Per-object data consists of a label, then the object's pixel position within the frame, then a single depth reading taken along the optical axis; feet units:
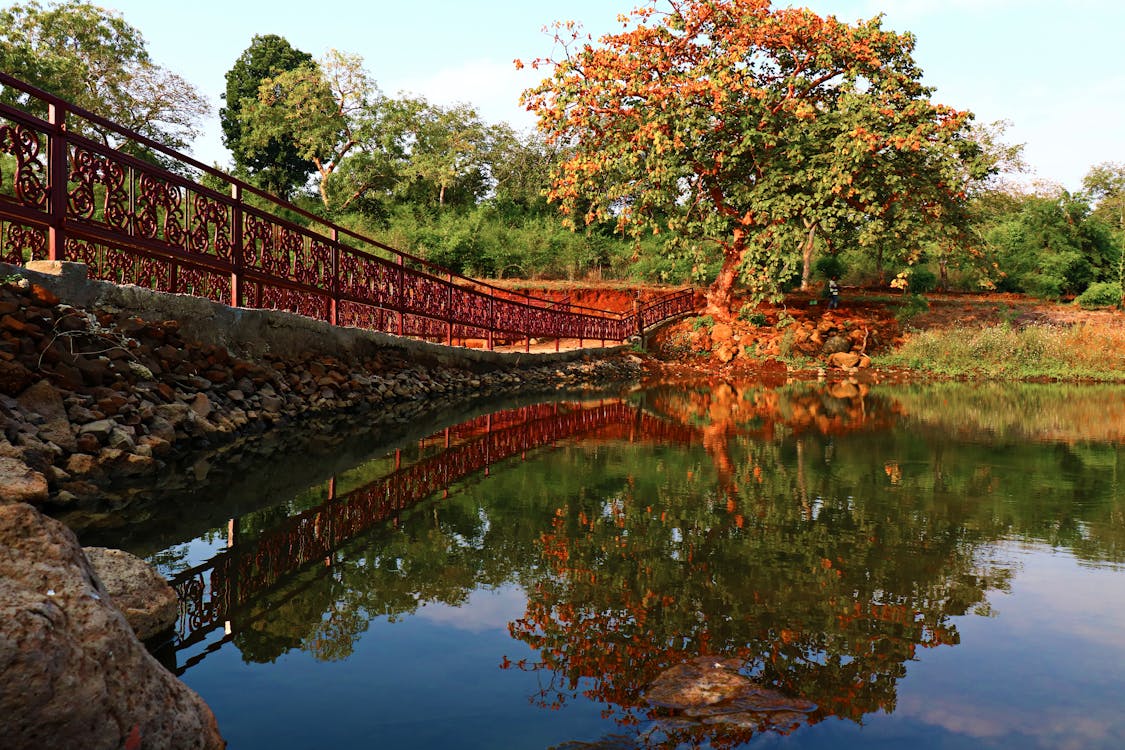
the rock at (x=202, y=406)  25.43
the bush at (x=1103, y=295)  96.17
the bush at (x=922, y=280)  101.09
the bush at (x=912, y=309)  90.48
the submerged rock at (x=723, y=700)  8.55
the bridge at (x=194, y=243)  23.21
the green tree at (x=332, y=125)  123.54
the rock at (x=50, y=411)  18.26
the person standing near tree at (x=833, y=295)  91.30
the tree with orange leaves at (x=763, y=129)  71.05
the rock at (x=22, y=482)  13.10
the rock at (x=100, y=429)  19.24
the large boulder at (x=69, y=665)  5.42
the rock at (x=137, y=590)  10.26
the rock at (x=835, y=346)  84.79
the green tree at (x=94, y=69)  93.91
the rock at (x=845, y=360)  81.00
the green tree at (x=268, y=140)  133.28
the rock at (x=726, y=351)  87.20
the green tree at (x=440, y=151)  122.83
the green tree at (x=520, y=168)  131.64
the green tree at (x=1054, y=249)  102.94
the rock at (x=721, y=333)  89.15
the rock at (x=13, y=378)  18.31
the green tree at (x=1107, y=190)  136.43
